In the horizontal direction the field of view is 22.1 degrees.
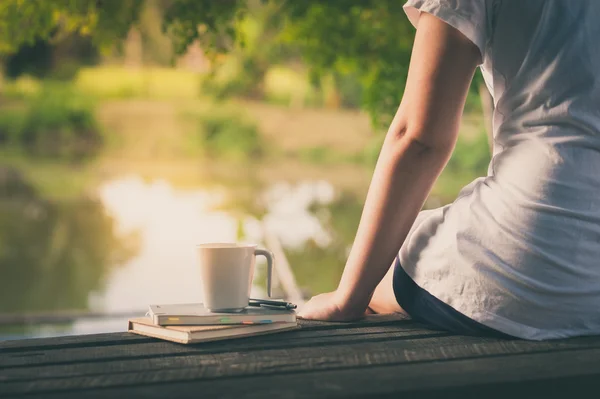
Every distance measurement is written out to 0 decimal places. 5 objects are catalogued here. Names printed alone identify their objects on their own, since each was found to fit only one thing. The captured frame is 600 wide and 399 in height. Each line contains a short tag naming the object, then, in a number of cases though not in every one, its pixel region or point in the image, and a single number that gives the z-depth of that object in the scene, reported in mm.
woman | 2016
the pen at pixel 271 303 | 2104
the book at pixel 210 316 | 2023
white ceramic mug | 2081
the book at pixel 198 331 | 1984
